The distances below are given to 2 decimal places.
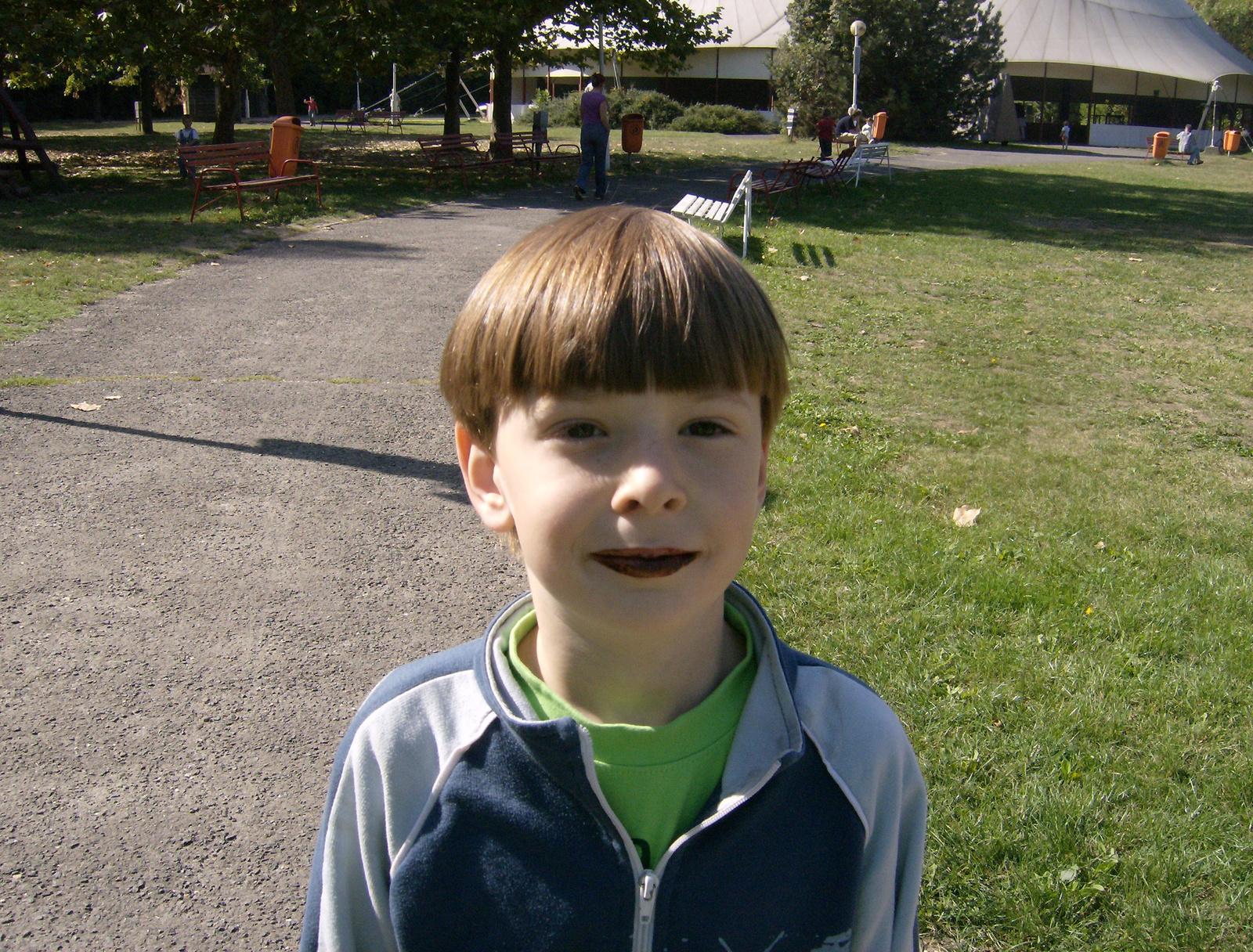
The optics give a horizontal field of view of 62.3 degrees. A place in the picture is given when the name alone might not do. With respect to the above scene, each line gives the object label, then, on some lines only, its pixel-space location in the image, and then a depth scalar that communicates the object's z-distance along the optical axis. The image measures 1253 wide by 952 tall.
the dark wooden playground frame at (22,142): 15.72
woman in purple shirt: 16.25
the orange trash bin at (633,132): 25.30
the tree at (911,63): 41.38
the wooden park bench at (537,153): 20.37
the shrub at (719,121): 45.69
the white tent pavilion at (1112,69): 53.19
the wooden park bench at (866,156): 21.91
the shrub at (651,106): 46.97
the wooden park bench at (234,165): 13.32
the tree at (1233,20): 77.44
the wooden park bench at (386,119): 45.35
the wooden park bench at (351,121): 42.66
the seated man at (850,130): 26.44
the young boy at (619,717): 1.32
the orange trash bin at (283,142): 14.95
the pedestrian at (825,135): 25.56
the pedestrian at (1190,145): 37.09
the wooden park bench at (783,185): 15.97
